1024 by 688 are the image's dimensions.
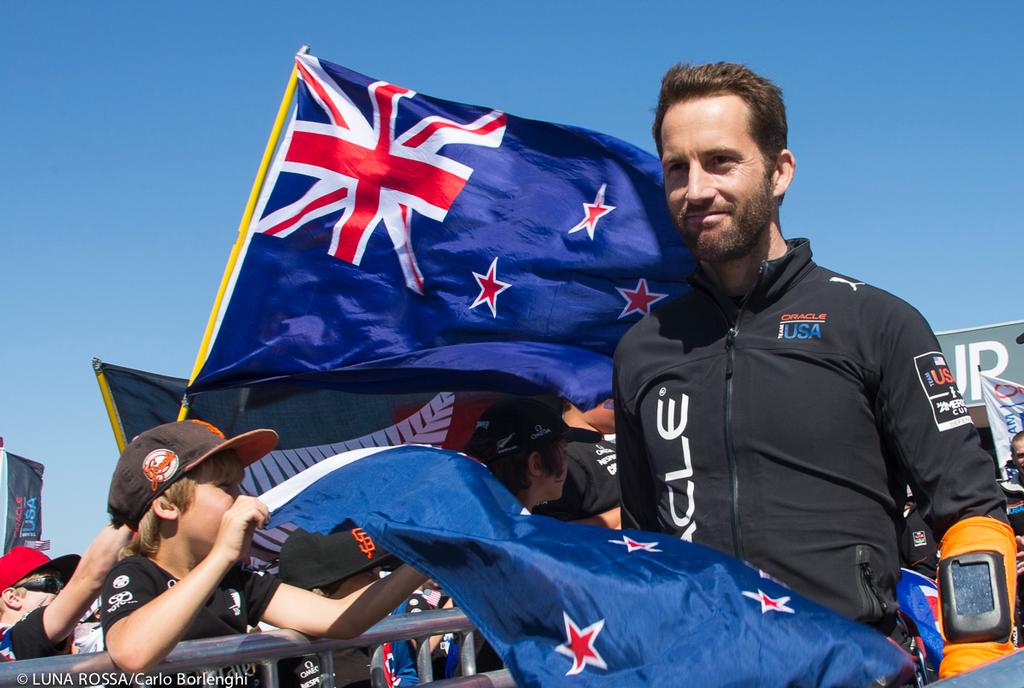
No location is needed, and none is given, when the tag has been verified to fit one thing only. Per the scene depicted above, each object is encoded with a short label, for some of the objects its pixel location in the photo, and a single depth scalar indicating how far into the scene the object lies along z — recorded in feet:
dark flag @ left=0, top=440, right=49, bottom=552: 48.32
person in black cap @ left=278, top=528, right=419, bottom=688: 13.53
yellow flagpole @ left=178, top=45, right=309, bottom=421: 15.96
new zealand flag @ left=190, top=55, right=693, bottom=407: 16.35
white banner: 36.76
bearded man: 6.79
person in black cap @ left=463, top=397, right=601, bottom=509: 13.83
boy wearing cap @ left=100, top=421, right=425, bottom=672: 10.07
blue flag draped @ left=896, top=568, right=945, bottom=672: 11.87
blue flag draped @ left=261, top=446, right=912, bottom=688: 5.93
